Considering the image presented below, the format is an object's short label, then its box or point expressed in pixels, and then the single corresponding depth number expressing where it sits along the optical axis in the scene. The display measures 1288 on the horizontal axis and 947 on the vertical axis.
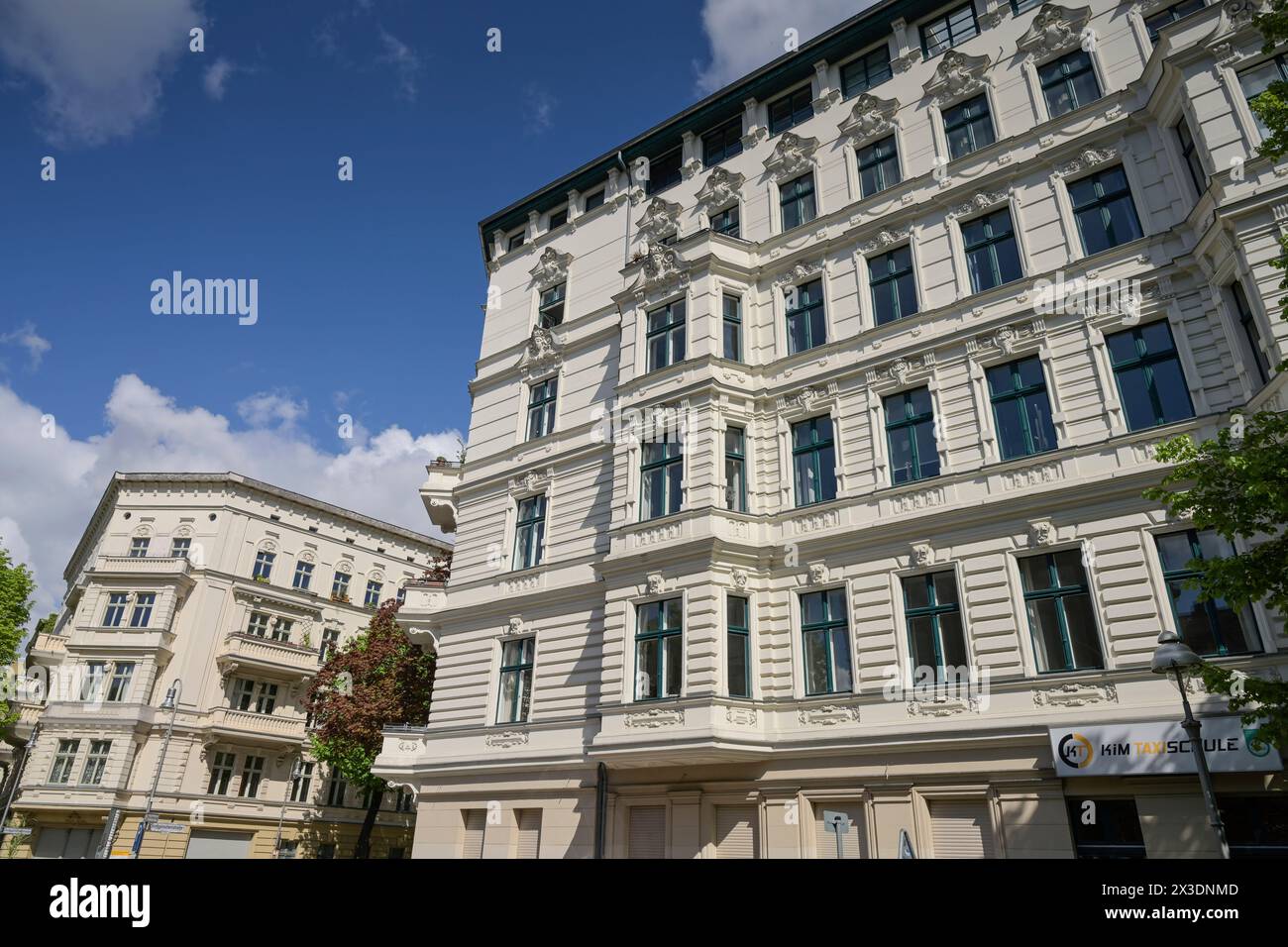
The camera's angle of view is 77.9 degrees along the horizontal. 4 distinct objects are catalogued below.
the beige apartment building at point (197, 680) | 41.19
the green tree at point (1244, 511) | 10.81
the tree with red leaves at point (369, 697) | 34.50
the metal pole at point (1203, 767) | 11.18
